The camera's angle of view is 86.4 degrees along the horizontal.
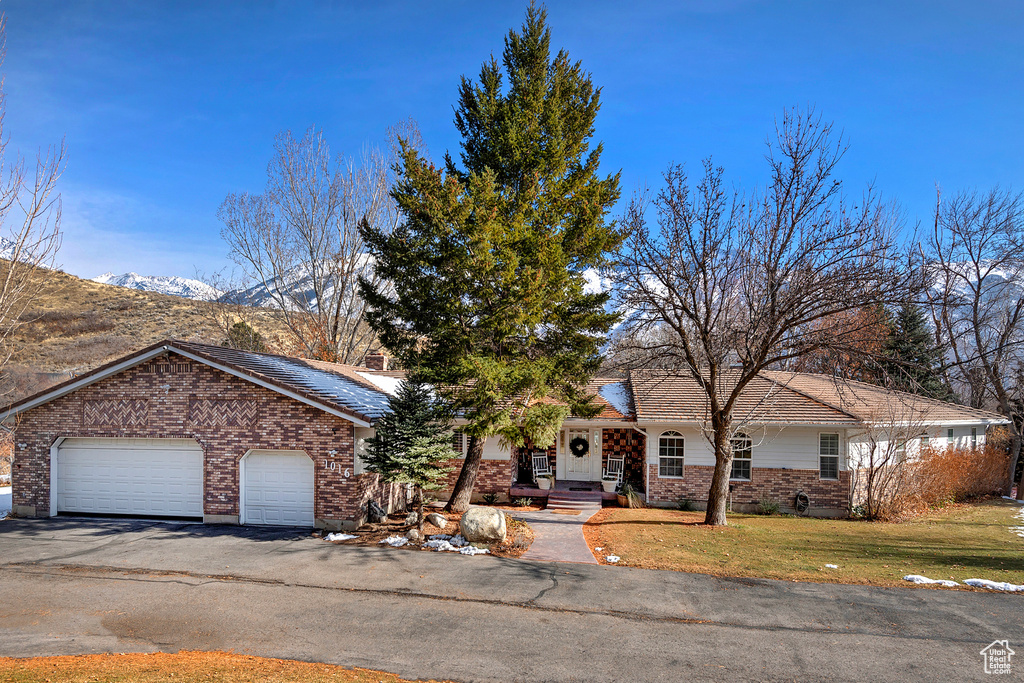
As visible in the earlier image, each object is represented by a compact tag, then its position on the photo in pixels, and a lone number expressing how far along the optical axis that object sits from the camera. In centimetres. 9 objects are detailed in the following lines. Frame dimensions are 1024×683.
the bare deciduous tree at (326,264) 2894
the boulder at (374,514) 1488
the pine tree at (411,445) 1389
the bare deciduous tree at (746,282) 1306
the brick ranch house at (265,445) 1458
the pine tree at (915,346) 2995
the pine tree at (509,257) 1331
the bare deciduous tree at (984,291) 2462
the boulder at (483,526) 1295
